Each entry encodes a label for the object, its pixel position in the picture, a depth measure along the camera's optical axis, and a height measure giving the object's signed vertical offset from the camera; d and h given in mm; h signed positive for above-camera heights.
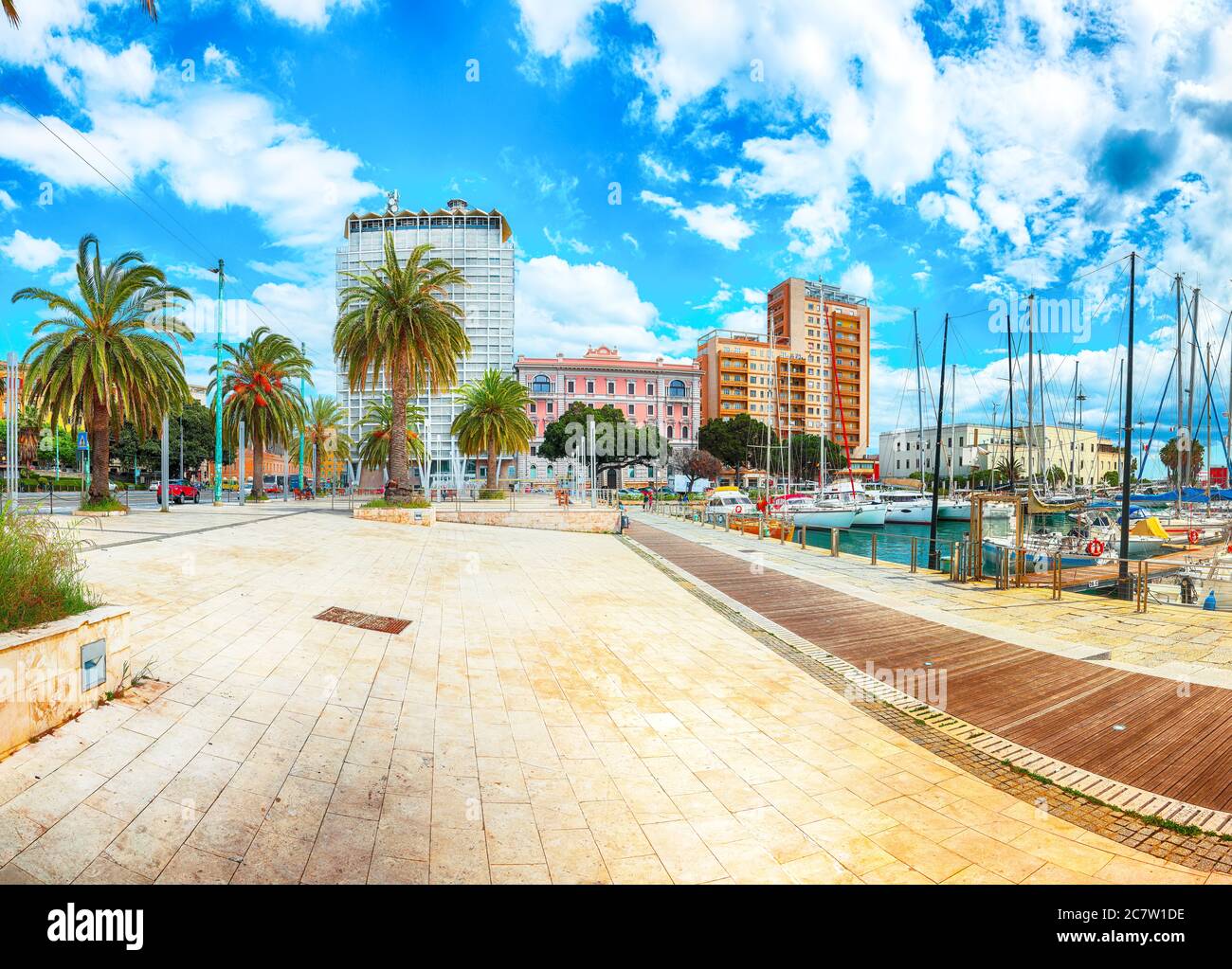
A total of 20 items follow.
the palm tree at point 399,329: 23438 +6091
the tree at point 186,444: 56562 +3435
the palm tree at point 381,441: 41531 +2735
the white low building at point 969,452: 93750 +3823
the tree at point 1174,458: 40203 +1443
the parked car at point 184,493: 36531 -951
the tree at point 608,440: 63156 +4037
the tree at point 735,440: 74438 +4533
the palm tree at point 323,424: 55562 +5303
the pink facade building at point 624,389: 83062 +12641
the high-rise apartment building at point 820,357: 99562 +20549
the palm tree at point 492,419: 41469 +4151
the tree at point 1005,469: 75450 +616
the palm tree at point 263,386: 34594 +5546
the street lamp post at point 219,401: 28125 +4002
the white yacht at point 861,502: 43531 -2253
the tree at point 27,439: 47438 +3479
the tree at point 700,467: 71062 +999
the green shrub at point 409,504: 23027 -1101
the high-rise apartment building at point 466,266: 75062 +27500
